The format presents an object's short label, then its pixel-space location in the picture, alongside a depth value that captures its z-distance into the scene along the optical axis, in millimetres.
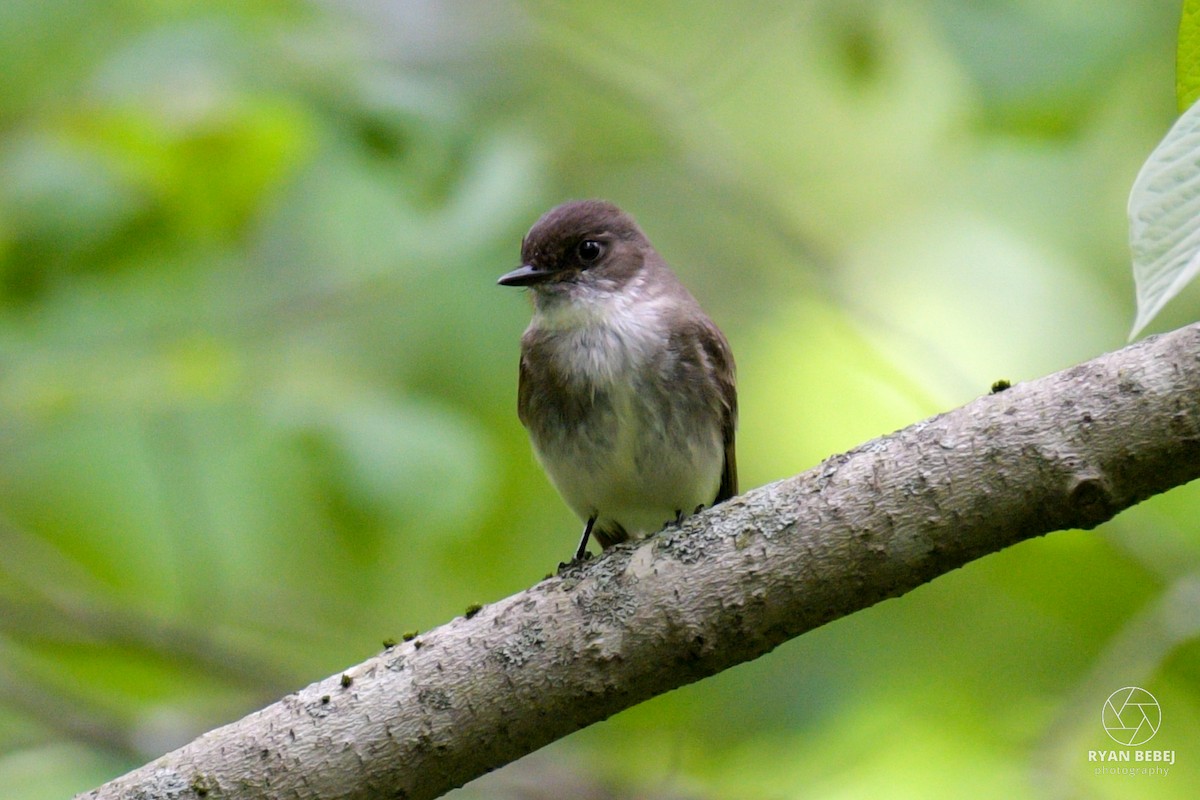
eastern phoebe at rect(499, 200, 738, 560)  5172
